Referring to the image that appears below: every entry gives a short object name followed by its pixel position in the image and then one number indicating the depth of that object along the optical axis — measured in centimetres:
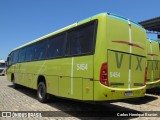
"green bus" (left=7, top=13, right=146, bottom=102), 415
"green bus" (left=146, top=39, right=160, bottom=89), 673
